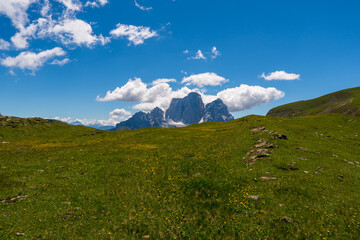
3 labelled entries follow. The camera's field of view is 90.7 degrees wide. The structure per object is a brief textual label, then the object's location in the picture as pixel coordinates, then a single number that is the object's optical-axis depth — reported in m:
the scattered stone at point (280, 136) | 37.99
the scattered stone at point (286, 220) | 12.86
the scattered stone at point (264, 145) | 32.54
